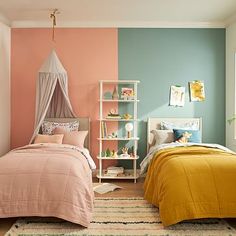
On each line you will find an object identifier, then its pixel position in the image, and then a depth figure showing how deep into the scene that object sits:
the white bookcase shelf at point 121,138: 5.09
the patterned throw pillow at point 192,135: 4.83
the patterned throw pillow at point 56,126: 5.00
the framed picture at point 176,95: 5.41
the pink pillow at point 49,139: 4.66
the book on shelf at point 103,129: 5.22
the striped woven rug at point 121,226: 2.98
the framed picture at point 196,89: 5.43
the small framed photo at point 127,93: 5.28
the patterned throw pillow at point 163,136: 4.95
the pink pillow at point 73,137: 4.76
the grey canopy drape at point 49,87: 4.90
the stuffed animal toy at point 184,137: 4.75
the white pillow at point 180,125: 5.20
